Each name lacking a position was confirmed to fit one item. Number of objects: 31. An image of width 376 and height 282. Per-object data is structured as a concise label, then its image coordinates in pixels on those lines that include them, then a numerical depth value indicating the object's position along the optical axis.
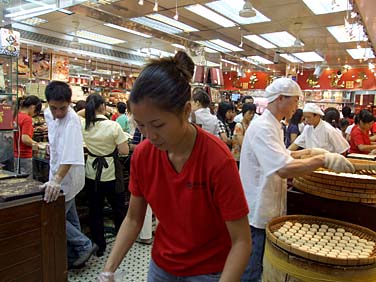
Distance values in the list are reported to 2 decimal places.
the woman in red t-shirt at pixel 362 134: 4.39
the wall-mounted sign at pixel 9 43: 2.52
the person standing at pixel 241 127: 4.39
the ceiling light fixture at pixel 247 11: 4.64
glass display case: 2.55
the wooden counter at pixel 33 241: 1.78
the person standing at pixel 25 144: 3.53
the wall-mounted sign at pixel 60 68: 8.60
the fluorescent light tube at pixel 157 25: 6.05
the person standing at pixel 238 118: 5.34
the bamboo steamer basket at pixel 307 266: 1.18
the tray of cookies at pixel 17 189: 1.82
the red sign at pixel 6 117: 2.52
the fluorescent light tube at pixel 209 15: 5.80
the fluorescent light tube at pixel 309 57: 9.35
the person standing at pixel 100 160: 3.02
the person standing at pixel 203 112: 3.89
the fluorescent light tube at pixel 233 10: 5.48
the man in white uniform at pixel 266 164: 1.68
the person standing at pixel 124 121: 5.26
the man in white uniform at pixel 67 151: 2.37
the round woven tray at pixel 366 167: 1.63
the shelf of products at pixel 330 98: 10.56
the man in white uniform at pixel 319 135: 3.19
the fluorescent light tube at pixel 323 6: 5.15
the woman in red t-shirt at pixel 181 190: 0.90
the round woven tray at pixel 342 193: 1.59
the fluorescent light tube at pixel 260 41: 7.71
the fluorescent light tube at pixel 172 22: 6.30
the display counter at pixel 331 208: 1.64
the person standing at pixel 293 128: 5.12
